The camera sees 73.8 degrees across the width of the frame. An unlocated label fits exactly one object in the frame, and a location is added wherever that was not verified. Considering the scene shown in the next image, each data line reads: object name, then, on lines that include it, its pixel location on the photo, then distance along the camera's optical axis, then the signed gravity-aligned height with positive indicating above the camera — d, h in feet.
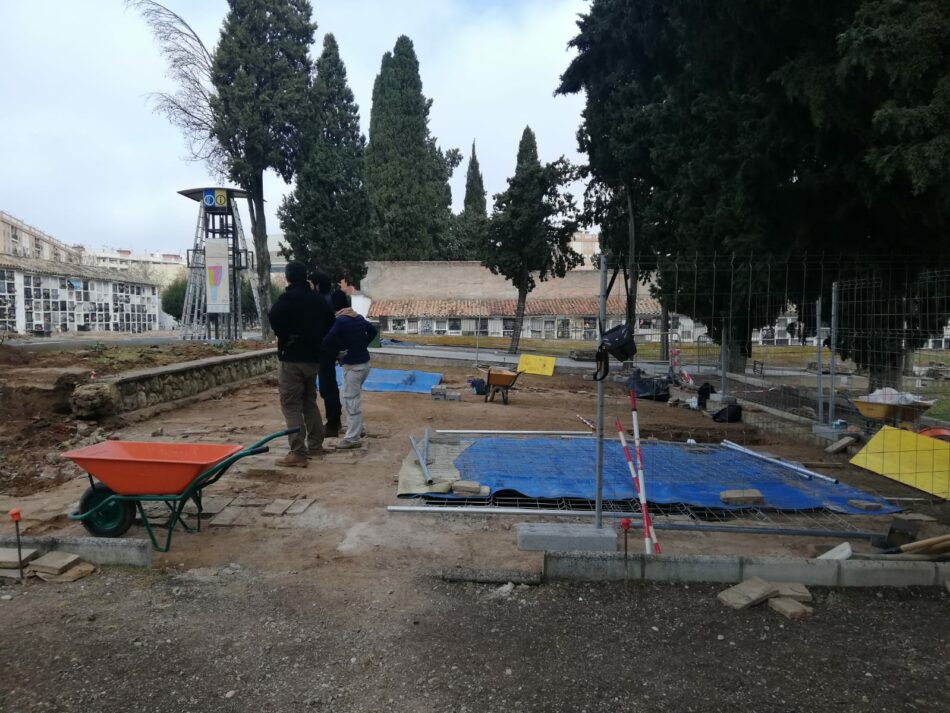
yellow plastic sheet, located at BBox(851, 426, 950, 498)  21.59 -4.84
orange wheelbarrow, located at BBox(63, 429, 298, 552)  14.23 -3.52
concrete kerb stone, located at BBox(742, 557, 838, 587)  13.61 -5.24
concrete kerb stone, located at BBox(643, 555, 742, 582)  13.74 -5.25
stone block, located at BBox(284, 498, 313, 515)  17.57 -5.05
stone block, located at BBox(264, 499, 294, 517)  17.39 -5.02
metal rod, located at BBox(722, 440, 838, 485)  21.78 -5.08
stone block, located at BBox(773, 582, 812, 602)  12.86 -5.41
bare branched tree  103.91 +39.03
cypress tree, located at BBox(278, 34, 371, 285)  113.70 +25.48
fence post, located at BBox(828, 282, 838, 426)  29.04 -0.45
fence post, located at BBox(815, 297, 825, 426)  31.08 -3.60
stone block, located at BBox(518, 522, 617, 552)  14.69 -4.95
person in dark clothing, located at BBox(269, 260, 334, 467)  22.04 -0.63
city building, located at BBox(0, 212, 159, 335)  147.02 +8.75
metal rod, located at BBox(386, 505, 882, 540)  16.60 -5.22
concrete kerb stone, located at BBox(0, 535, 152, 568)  13.94 -4.87
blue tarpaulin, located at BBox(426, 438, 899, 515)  19.26 -5.07
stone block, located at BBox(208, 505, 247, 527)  16.65 -5.10
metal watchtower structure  83.25 +9.10
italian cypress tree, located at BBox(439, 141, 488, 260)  154.71 +27.88
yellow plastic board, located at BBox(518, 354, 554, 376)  53.31 -3.20
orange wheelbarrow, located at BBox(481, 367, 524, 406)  44.21 -3.67
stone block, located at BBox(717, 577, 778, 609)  12.62 -5.40
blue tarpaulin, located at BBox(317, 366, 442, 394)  50.67 -4.41
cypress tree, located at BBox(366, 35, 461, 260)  139.64 +36.00
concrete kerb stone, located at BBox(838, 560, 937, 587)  13.64 -5.32
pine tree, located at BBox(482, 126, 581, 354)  86.63 +14.06
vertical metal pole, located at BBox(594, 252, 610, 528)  14.34 -1.99
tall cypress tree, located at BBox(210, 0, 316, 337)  103.71 +39.45
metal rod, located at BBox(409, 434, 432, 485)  20.26 -4.54
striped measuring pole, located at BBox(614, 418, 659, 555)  13.92 -4.56
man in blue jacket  24.76 -1.08
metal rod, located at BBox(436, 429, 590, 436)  29.25 -4.88
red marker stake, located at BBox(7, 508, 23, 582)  12.84 -4.63
